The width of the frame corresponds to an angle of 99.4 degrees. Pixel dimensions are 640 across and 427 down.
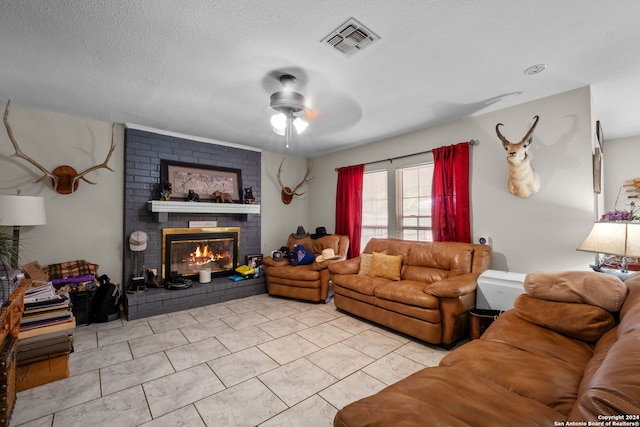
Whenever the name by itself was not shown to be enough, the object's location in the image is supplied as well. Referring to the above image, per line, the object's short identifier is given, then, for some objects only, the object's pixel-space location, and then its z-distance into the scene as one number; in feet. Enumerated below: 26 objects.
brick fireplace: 12.05
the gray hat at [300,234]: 16.37
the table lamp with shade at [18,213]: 8.62
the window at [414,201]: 12.94
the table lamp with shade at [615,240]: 6.55
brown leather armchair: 13.25
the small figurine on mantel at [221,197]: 14.54
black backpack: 10.71
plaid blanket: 10.46
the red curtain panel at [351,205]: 15.49
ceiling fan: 8.18
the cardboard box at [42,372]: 6.56
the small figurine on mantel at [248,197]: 15.62
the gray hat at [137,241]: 12.02
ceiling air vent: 6.06
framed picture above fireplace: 13.47
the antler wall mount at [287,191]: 17.76
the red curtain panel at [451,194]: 11.28
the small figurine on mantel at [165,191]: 12.78
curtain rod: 11.13
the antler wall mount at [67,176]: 10.85
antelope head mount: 8.89
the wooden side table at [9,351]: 4.95
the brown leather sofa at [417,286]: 8.65
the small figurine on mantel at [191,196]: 13.53
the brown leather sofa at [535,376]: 2.47
